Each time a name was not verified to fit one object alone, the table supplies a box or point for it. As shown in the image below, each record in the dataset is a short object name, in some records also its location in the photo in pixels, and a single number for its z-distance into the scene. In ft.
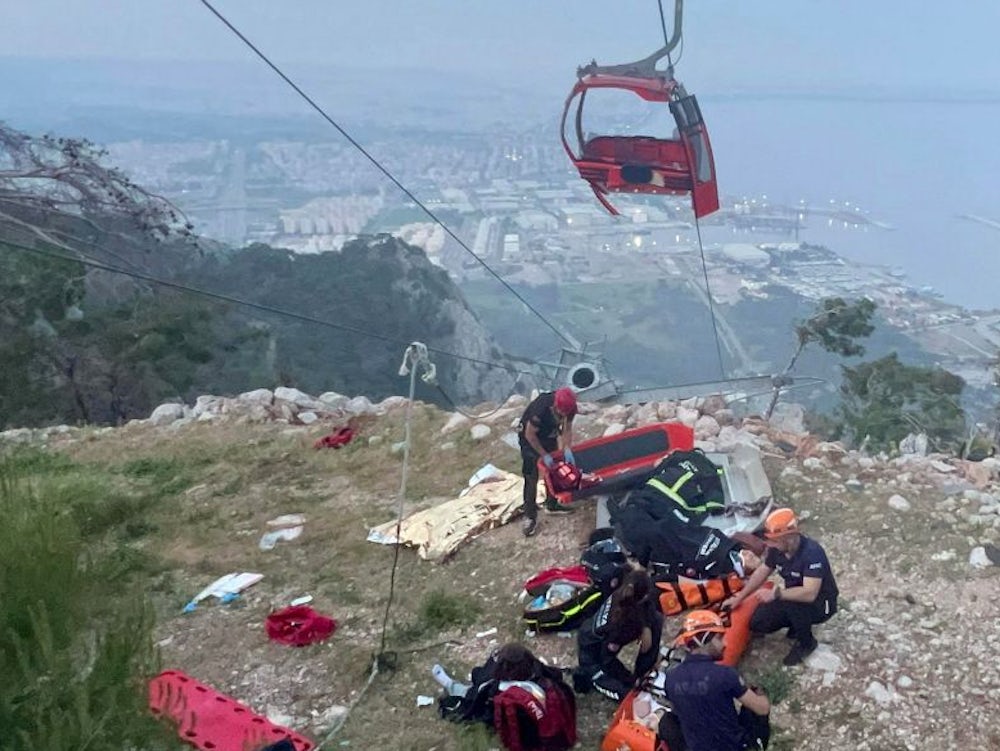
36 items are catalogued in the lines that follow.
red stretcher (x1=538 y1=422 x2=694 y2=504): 24.73
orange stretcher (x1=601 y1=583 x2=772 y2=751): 15.80
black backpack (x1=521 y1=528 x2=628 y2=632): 19.80
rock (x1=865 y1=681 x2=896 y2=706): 17.35
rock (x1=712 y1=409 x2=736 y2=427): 32.09
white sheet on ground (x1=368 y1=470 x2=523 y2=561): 25.26
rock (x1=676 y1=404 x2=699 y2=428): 31.55
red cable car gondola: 24.13
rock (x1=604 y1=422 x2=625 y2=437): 31.04
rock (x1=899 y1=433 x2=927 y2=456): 34.74
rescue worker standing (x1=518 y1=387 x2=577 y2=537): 24.16
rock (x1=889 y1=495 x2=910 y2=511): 24.32
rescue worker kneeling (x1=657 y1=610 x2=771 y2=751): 14.61
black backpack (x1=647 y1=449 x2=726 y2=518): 22.57
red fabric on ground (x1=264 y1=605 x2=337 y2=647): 21.38
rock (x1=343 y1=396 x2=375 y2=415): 39.29
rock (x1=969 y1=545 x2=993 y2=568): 21.57
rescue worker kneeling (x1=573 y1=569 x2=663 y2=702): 16.75
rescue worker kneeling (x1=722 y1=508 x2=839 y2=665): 17.72
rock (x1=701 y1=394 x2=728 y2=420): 32.89
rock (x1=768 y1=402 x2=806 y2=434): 33.35
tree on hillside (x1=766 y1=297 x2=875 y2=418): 52.60
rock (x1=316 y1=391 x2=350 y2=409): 41.37
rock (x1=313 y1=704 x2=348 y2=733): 18.34
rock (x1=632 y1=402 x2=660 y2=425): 32.30
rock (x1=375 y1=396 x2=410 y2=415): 38.15
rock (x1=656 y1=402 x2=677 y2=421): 32.34
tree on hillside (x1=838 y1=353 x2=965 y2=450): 48.03
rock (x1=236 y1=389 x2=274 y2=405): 40.52
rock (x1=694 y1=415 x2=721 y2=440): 30.50
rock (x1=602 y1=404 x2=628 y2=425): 32.62
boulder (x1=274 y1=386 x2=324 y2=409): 40.55
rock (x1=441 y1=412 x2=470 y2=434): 33.78
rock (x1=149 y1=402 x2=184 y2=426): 40.45
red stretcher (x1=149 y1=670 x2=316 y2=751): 17.01
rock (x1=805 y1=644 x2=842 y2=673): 18.20
